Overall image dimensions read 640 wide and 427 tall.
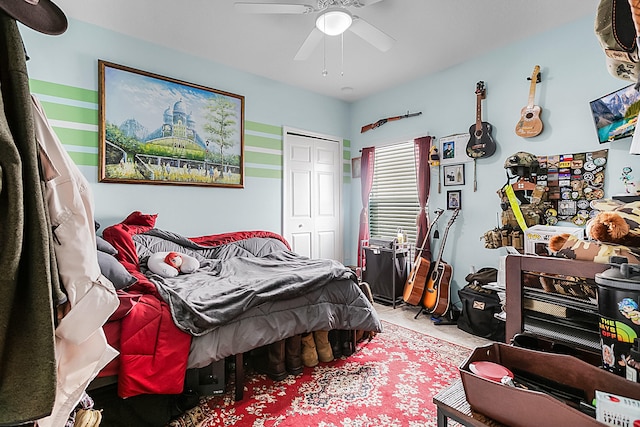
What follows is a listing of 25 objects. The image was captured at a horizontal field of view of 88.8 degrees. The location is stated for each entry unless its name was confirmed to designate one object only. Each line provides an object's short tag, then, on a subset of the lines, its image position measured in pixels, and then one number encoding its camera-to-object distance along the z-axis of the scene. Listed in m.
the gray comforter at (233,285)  1.84
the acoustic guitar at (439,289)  3.43
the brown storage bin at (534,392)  0.70
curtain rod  4.05
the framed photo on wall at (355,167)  4.84
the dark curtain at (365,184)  4.61
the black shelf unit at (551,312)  1.01
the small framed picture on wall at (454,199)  3.63
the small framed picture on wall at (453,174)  3.60
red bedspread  1.64
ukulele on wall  2.98
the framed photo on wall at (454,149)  3.56
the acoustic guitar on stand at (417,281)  3.62
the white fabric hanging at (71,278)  0.76
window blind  4.18
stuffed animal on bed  2.48
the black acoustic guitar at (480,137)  3.31
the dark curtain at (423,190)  3.89
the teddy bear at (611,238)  1.02
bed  1.68
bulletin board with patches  2.67
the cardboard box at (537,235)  2.00
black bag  2.93
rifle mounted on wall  4.08
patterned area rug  1.81
